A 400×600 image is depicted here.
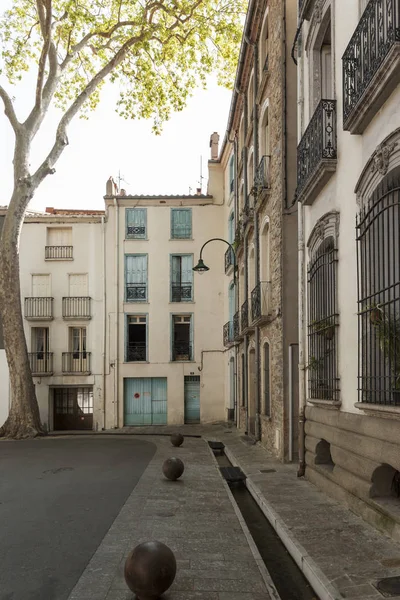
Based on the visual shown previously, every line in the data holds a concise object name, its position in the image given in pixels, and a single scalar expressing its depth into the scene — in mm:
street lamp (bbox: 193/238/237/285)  18469
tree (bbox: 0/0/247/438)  21391
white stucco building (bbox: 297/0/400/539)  6711
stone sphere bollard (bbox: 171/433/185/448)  17453
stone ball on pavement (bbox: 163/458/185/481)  11266
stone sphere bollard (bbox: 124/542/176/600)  4867
